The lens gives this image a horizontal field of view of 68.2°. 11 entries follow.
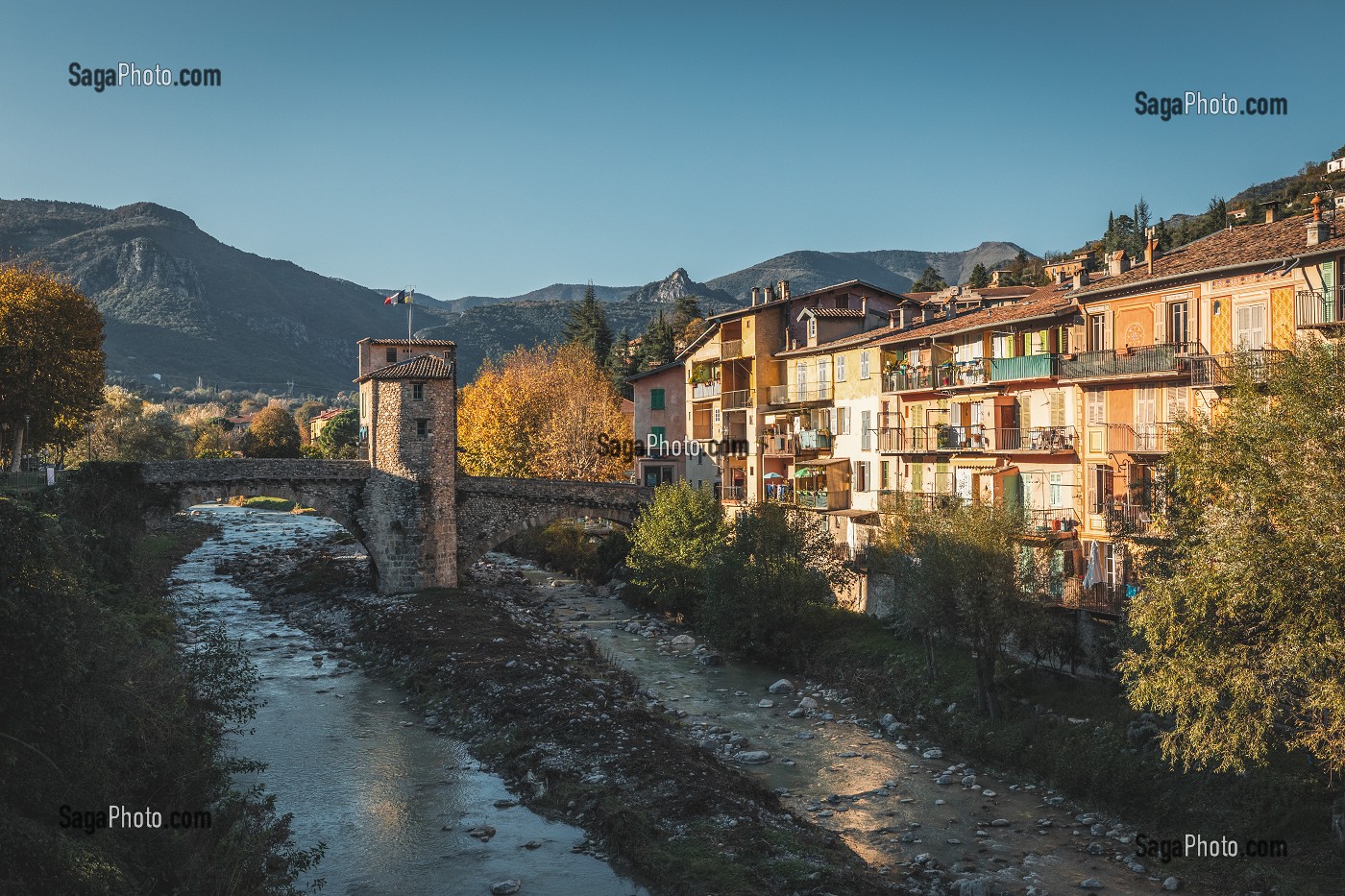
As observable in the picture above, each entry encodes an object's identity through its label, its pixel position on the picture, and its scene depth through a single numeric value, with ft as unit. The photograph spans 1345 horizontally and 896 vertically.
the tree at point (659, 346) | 290.97
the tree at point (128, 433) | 259.80
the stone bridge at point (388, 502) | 156.04
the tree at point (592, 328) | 313.94
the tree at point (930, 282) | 337.31
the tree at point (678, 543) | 147.84
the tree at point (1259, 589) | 62.08
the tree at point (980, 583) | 91.97
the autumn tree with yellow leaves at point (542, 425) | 224.74
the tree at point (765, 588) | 126.31
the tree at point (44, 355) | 149.38
